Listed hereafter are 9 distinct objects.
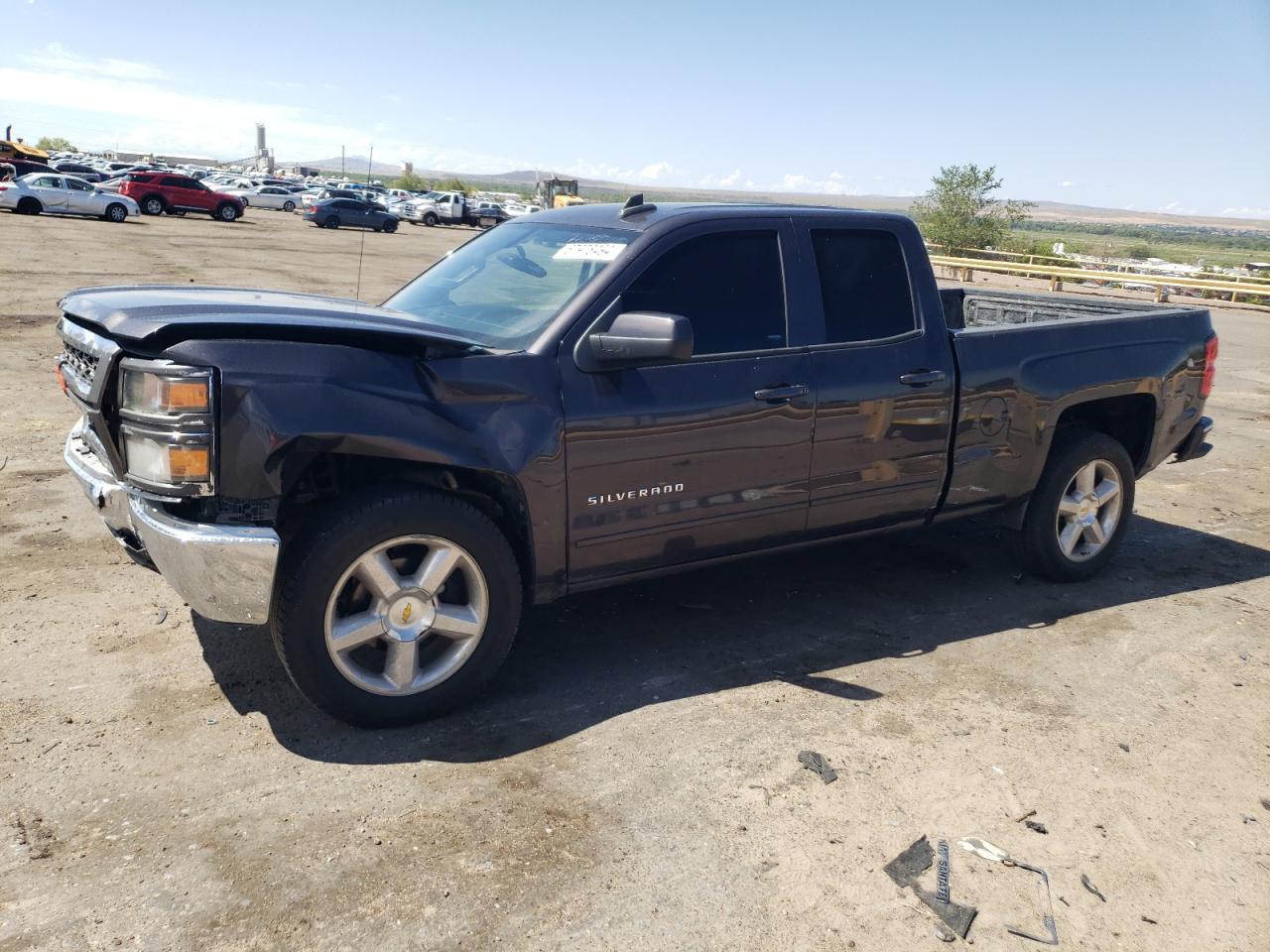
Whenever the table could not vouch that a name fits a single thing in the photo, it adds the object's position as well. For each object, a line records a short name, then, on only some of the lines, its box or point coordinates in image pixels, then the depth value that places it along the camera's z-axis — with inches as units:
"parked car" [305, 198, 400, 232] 1734.7
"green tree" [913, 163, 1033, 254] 2244.1
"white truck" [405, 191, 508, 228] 2203.5
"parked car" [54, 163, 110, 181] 1823.7
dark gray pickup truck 129.0
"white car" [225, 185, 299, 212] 2268.7
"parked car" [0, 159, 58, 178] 1675.4
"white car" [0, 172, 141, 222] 1347.2
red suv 1604.3
